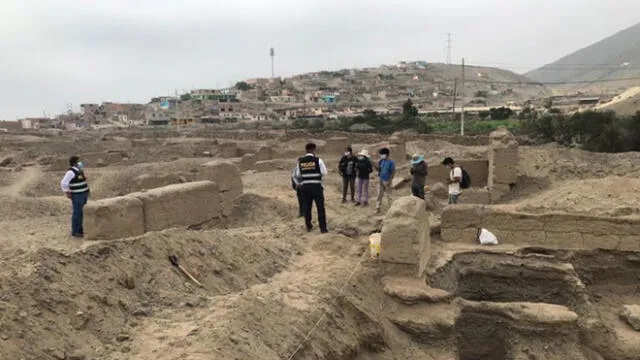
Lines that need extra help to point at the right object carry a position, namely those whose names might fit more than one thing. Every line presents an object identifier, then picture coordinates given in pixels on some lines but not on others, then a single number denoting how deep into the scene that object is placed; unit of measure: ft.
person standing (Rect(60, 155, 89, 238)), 29.78
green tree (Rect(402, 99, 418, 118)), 172.78
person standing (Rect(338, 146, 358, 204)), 38.81
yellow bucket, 25.08
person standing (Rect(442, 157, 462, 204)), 34.78
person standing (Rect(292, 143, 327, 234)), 28.94
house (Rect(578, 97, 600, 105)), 250.31
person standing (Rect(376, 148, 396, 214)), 36.04
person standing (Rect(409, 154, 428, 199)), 33.40
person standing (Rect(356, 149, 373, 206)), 37.04
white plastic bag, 29.07
